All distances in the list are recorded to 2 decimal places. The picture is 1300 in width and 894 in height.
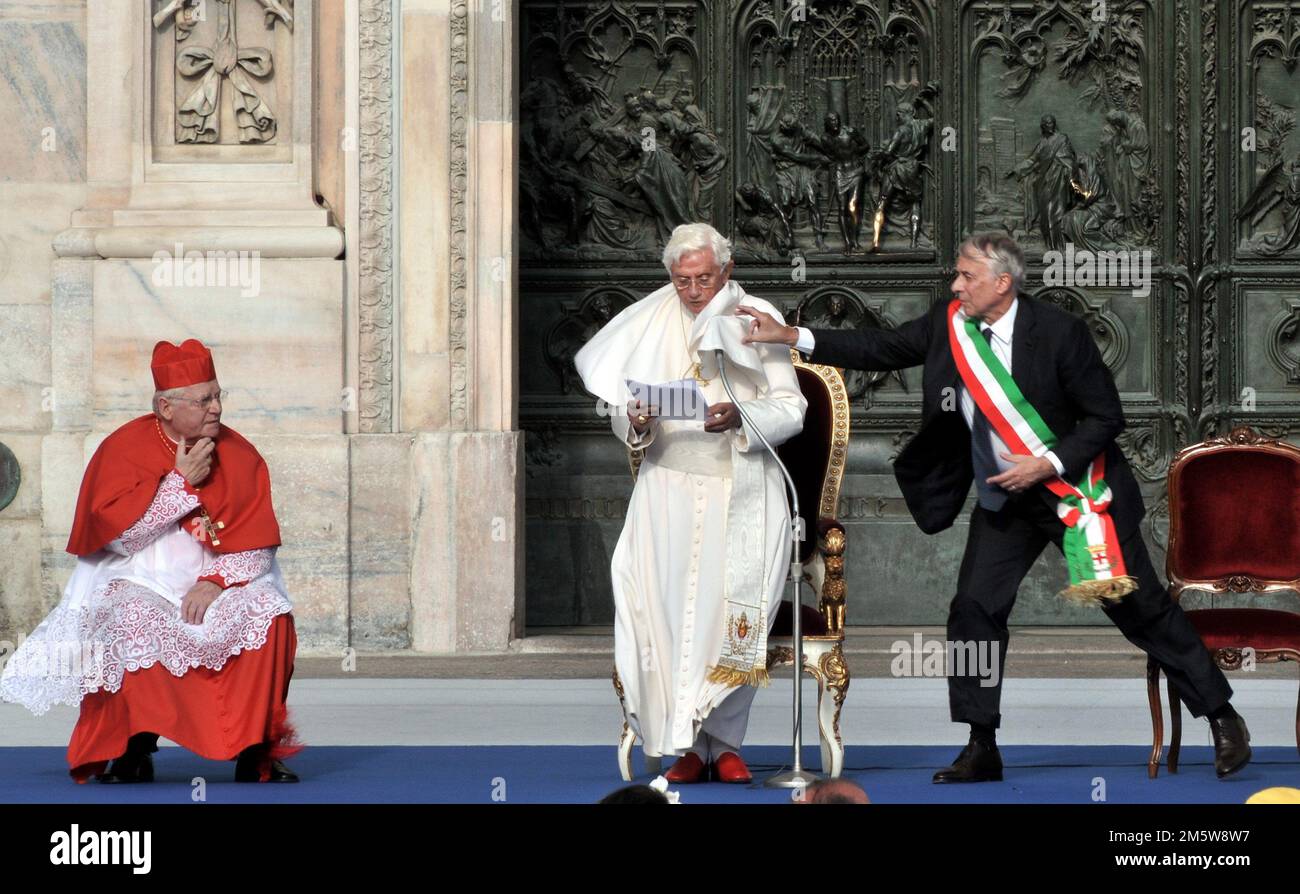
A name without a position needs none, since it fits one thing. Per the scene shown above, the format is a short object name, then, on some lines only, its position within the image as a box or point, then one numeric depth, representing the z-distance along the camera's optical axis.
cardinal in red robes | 13.55
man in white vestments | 13.59
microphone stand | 12.81
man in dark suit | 13.39
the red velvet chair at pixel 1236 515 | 15.11
